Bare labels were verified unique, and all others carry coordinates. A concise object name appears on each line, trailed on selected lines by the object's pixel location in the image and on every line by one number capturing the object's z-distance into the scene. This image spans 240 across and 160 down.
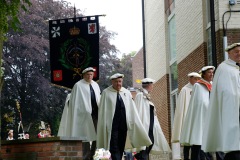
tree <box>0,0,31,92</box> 9.77
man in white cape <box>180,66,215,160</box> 13.85
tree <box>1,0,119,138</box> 43.44
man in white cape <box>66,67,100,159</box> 15.77
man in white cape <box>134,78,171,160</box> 15.87
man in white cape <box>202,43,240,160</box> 9.52
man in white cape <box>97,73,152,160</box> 14.41
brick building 20.08
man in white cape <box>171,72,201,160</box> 15.95
